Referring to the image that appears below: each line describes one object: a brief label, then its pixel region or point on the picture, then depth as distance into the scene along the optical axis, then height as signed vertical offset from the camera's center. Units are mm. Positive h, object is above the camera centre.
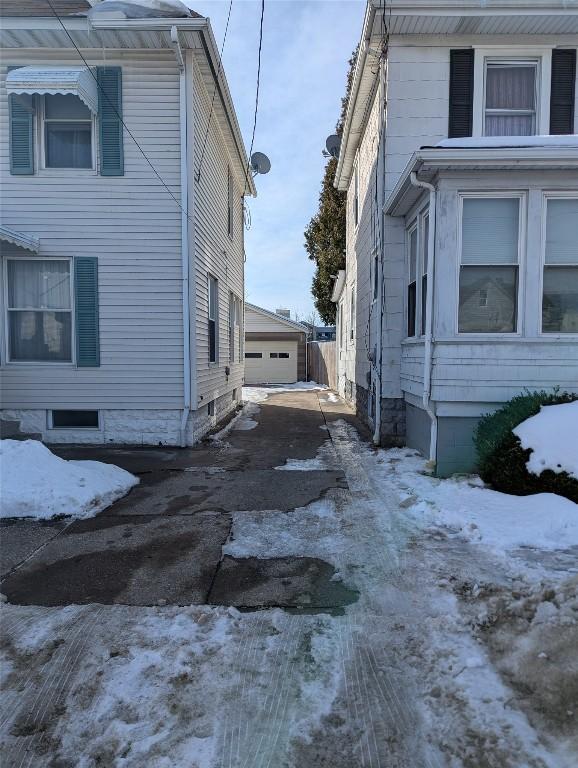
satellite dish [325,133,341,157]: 13054 +5492
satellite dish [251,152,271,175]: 12641 +4830
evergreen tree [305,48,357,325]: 24422 +5868
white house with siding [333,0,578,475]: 5637 +1728
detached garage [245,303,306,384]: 23453 +125
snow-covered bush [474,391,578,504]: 4461 -977
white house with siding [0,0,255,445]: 7242 +1634
